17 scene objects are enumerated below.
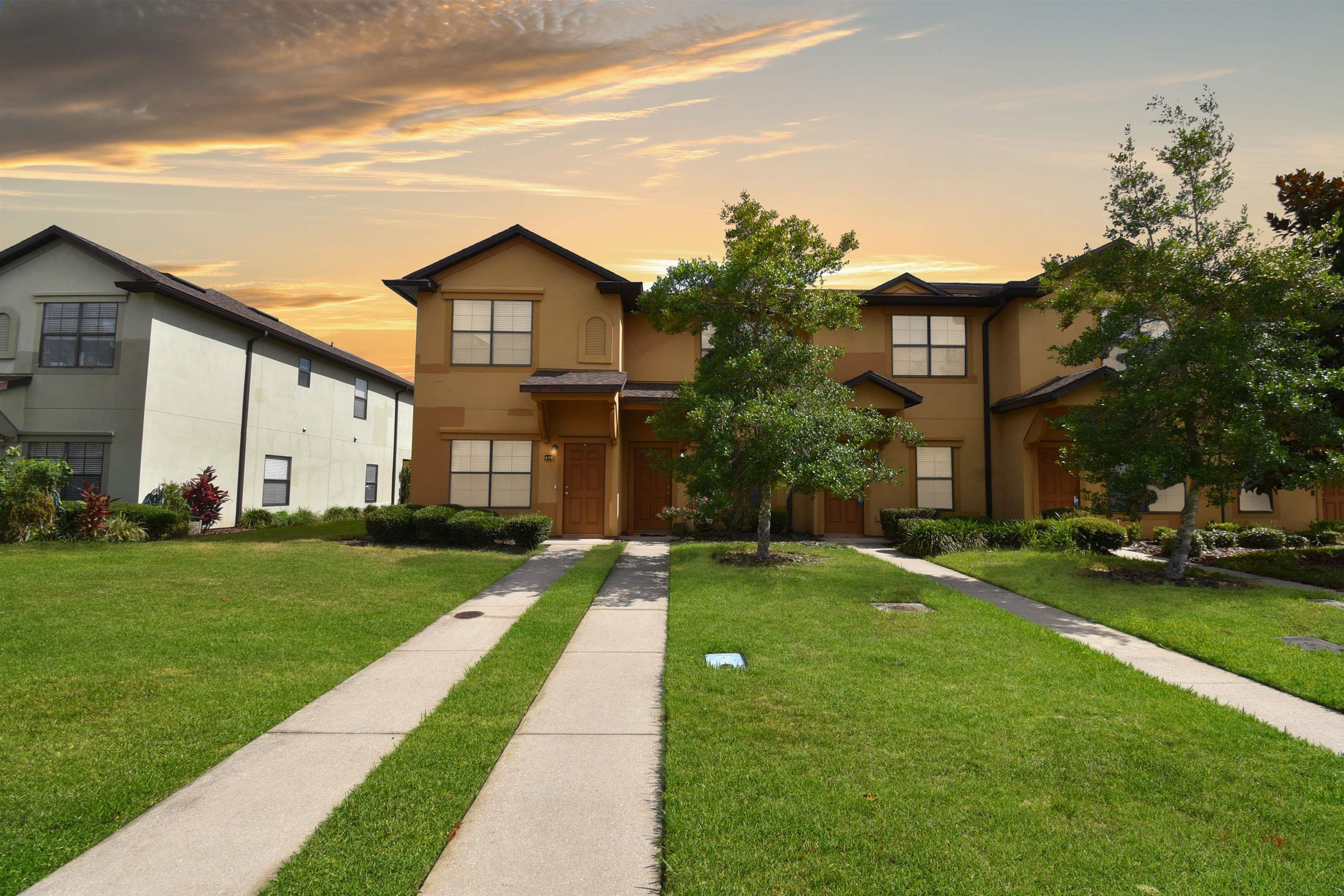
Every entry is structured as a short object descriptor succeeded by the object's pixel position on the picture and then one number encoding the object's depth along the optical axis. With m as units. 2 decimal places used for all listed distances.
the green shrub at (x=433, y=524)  15.15
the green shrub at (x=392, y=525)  15.35
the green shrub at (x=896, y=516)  16.62
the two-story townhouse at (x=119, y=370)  17.03
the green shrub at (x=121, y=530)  15.12
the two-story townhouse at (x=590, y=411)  17.69
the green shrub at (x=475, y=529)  14.77
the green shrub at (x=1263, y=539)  16.52
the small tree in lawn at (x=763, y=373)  12.02
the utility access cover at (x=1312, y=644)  7.35
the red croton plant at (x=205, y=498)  17.94
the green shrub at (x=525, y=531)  14.68
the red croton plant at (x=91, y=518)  15.02
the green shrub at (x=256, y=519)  19.62
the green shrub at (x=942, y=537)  14.58
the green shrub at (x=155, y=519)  15.80
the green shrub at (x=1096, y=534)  14.60
